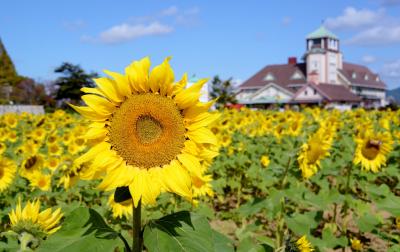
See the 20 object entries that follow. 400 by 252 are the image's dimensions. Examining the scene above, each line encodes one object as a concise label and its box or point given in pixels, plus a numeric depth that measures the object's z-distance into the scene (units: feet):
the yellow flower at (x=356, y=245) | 11.31
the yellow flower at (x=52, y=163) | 15.33
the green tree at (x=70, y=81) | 107.04
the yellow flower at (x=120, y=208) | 9.68
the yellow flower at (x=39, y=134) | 23.57
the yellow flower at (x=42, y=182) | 13.26
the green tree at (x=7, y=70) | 132.67
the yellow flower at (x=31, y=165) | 14.33
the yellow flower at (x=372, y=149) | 14.73
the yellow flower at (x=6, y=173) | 13.17
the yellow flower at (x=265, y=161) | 19.16
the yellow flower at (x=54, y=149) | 19.33
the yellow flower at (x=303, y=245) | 6.07
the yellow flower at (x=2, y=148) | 17.53
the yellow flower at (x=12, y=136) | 24.02
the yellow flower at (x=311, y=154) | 11.68
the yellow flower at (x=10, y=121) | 30.50
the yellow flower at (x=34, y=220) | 5.57
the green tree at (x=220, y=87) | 117.70
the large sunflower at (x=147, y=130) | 4.98
